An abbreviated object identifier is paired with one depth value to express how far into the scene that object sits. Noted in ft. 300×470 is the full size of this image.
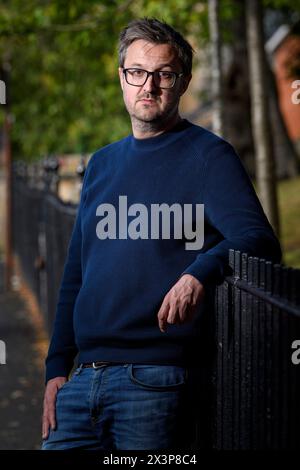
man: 16.06
